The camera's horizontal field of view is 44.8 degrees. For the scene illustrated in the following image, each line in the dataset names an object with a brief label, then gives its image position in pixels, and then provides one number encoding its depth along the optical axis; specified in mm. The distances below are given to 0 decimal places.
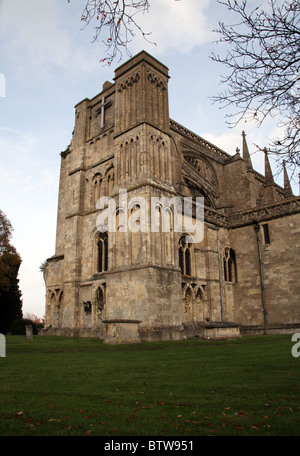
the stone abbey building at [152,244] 18766
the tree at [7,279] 29078
